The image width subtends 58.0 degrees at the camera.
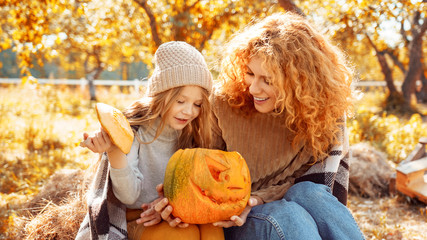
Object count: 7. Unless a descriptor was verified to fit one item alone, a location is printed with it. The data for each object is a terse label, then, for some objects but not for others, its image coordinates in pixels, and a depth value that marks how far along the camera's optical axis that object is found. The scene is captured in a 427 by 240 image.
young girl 1.94
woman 1.82
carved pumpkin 1.62
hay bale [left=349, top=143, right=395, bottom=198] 4.00
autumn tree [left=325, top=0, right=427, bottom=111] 8.79
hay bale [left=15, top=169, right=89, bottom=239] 2.41
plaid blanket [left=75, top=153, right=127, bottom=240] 1.79
